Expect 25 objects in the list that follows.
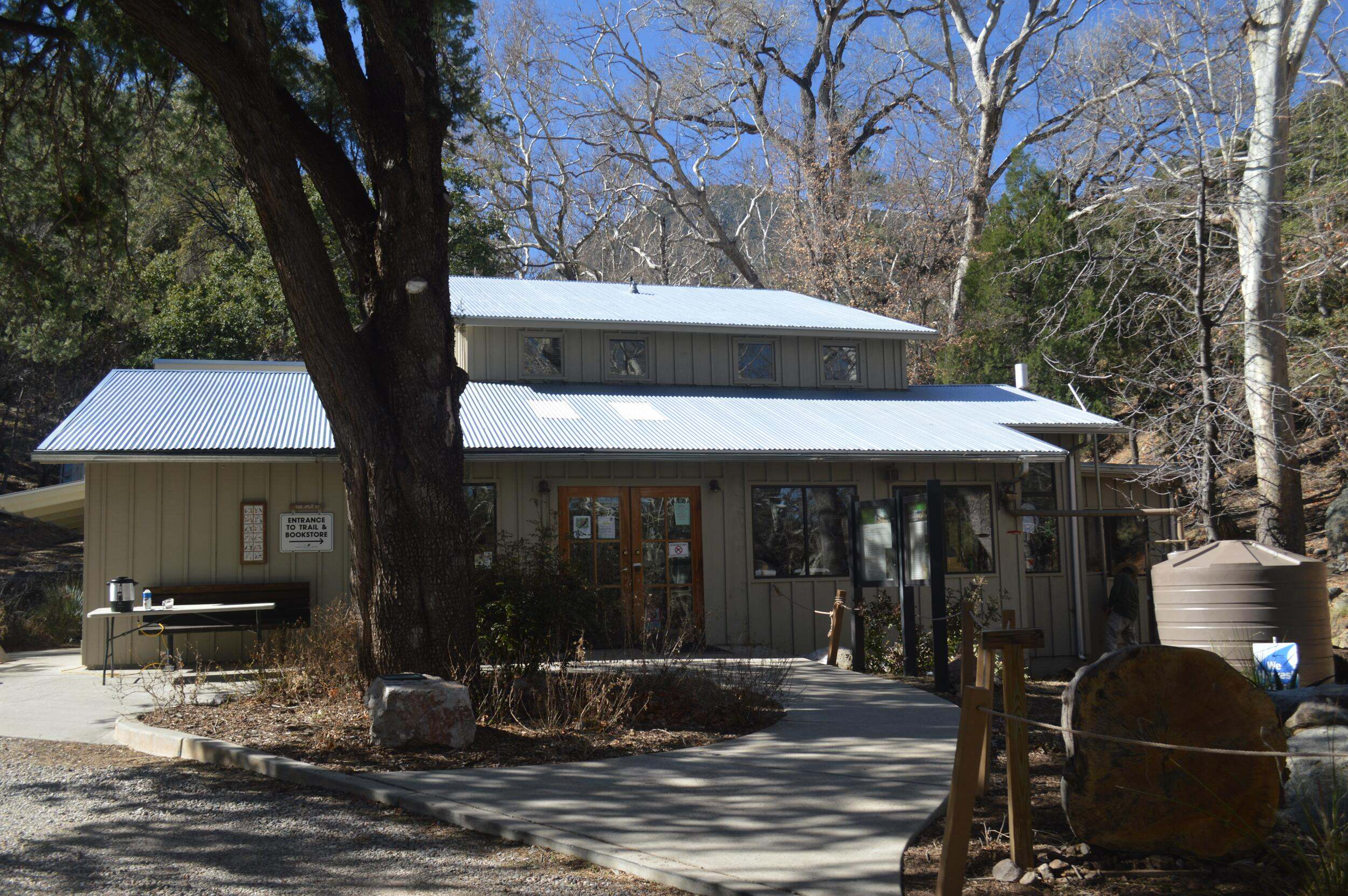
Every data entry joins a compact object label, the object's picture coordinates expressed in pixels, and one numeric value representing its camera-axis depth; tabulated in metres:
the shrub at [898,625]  13.34
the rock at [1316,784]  5.44
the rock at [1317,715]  6.71
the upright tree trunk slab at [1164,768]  5.29
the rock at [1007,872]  5.09
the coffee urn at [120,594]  11.89
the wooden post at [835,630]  13.32
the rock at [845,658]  13.37
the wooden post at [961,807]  4.67
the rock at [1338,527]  19.41
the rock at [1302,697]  7.17
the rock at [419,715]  7.65
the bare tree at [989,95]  31.95
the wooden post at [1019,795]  5.20
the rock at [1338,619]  16.61
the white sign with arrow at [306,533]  13.99
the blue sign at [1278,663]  10.48
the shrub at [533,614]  9.30
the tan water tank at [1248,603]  11.81
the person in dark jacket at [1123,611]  16.59
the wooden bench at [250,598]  13.15
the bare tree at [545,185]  33.84
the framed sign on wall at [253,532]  13.87
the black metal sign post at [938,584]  11.33
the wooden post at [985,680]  5.91
